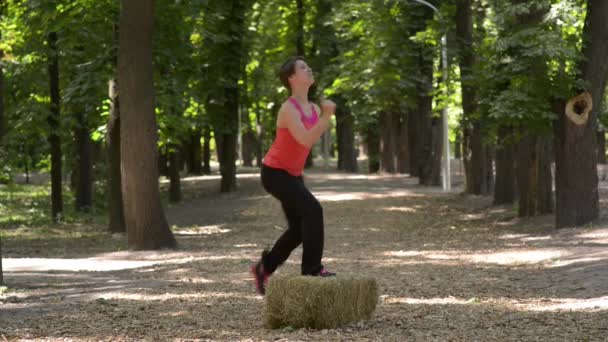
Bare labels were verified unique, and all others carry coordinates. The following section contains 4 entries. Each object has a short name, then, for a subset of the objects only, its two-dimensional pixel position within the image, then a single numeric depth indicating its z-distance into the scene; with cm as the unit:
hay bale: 868
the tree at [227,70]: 3828
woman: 916
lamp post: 3288
